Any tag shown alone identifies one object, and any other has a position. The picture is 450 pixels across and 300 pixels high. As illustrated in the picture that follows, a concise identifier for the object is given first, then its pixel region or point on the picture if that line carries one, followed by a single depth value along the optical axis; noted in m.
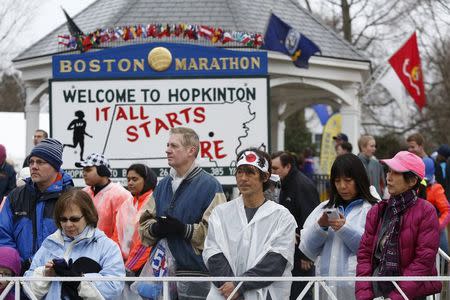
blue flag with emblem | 19.42
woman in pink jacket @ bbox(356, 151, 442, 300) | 6.41
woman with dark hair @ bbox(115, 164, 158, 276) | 8.85
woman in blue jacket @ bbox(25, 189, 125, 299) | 6.44
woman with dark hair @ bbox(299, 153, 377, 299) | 6.94
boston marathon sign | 11.70
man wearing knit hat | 7.12
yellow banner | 27.03
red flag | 24.25
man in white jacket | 6.60
